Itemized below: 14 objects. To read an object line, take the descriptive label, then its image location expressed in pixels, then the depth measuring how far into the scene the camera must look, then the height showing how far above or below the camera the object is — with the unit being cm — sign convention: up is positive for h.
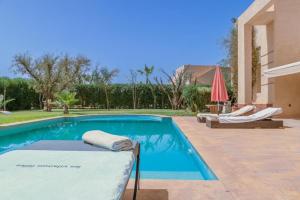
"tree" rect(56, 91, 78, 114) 1162 +11
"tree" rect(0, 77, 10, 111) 1421 +134
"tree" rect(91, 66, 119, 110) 2129 +302
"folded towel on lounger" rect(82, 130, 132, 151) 198 -43
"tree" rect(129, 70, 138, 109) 1587 +74
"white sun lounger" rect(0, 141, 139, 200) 125 -57
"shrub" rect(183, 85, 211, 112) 1228 +25
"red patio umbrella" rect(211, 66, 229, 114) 874 +55
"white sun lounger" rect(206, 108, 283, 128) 678 -75
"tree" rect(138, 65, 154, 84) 1790 +289
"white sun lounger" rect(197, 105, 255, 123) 754 -41
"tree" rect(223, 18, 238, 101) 1356 +370
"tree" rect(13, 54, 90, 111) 1371 +206
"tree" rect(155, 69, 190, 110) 1423 +89
